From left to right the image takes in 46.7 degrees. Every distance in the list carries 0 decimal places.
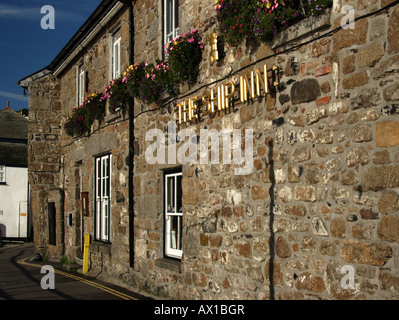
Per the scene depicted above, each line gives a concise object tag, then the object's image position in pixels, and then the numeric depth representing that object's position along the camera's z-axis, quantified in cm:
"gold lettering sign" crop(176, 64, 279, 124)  591
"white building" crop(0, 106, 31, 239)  2889
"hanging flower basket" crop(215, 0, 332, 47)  536
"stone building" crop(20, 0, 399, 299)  447
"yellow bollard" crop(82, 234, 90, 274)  1210
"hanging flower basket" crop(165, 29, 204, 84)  744
